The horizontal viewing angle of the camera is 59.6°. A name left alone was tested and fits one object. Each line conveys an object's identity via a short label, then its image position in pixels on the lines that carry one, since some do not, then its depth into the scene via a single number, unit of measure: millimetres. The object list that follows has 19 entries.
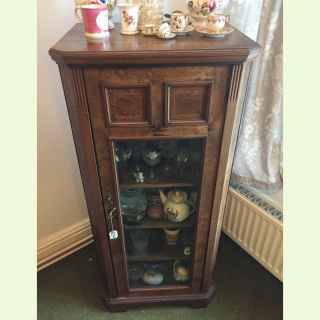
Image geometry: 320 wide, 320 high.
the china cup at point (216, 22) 823
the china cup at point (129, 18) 845
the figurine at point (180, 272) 1308
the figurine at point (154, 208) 1163
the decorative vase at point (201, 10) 880
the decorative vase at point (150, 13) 958
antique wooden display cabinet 760
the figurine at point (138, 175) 1037
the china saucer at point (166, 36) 826
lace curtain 1013
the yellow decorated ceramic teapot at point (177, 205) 1116
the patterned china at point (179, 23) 847
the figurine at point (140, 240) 1232
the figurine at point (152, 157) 1041
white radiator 1277
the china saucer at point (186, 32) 859
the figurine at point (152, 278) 1314
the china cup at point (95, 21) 789
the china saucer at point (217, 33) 824
